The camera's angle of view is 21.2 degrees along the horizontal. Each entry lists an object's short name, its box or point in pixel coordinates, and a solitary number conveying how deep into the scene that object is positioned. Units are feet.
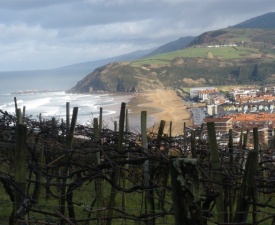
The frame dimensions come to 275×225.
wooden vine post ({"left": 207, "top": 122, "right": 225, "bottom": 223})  19.88
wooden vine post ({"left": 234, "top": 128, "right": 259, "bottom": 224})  16.46
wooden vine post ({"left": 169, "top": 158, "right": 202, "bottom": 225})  12.44
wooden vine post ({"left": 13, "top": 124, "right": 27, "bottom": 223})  18.89
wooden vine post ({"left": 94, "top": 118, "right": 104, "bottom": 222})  25.14
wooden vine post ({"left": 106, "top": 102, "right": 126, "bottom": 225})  22.59
